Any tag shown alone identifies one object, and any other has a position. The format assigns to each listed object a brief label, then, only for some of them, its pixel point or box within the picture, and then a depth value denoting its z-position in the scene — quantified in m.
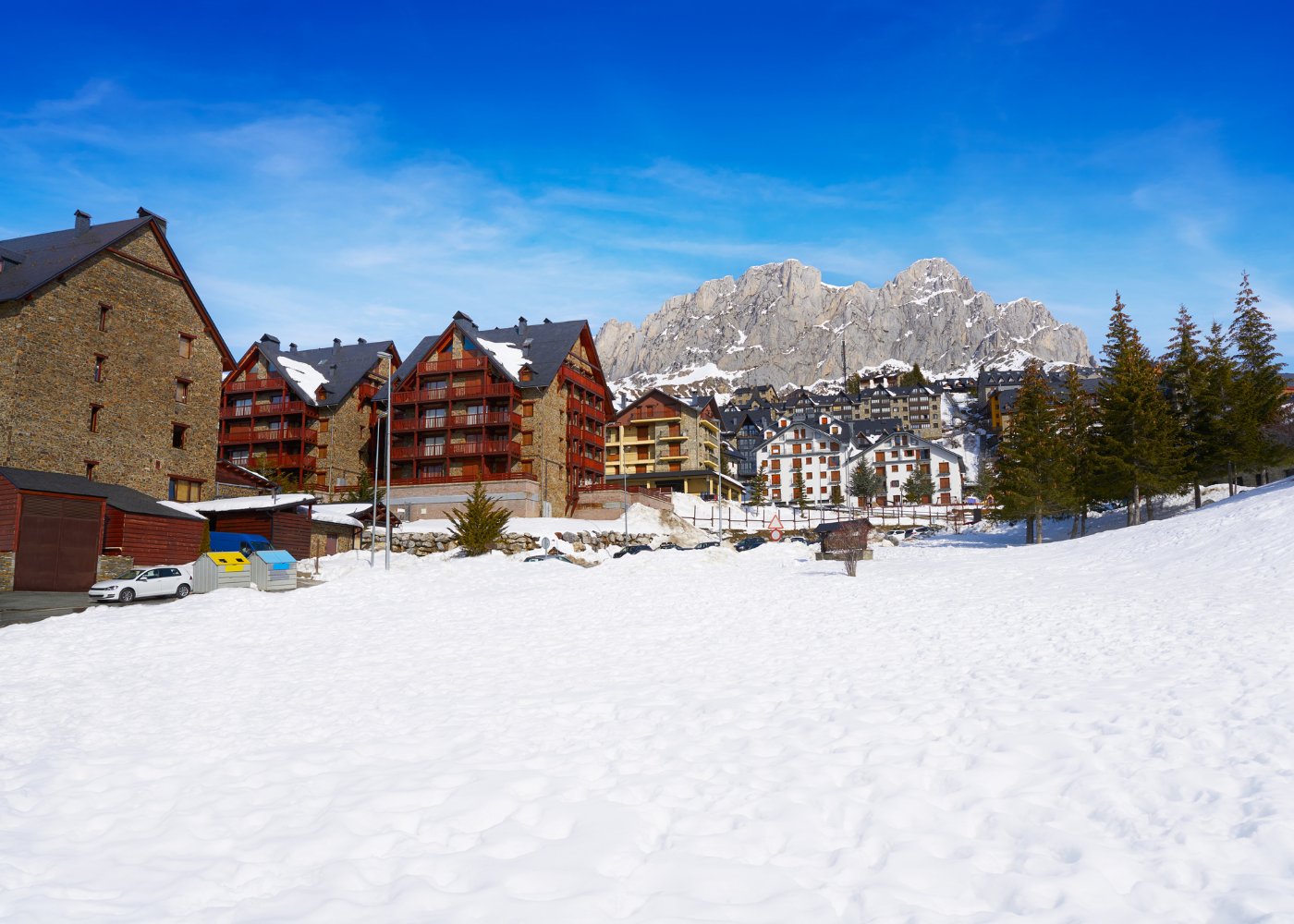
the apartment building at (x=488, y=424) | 66.38
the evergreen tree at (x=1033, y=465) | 52.94
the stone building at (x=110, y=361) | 39.34
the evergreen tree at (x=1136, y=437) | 49.12
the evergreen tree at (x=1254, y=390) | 48.38
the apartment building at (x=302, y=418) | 71.44
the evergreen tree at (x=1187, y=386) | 50.59
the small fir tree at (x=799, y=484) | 124.80
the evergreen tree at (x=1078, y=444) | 52.81
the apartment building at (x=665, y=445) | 98.38
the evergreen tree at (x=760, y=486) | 103.53
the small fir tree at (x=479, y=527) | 46.47
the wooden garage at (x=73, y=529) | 33.59
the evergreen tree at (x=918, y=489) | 116.81
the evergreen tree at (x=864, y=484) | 116.75
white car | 29.02
